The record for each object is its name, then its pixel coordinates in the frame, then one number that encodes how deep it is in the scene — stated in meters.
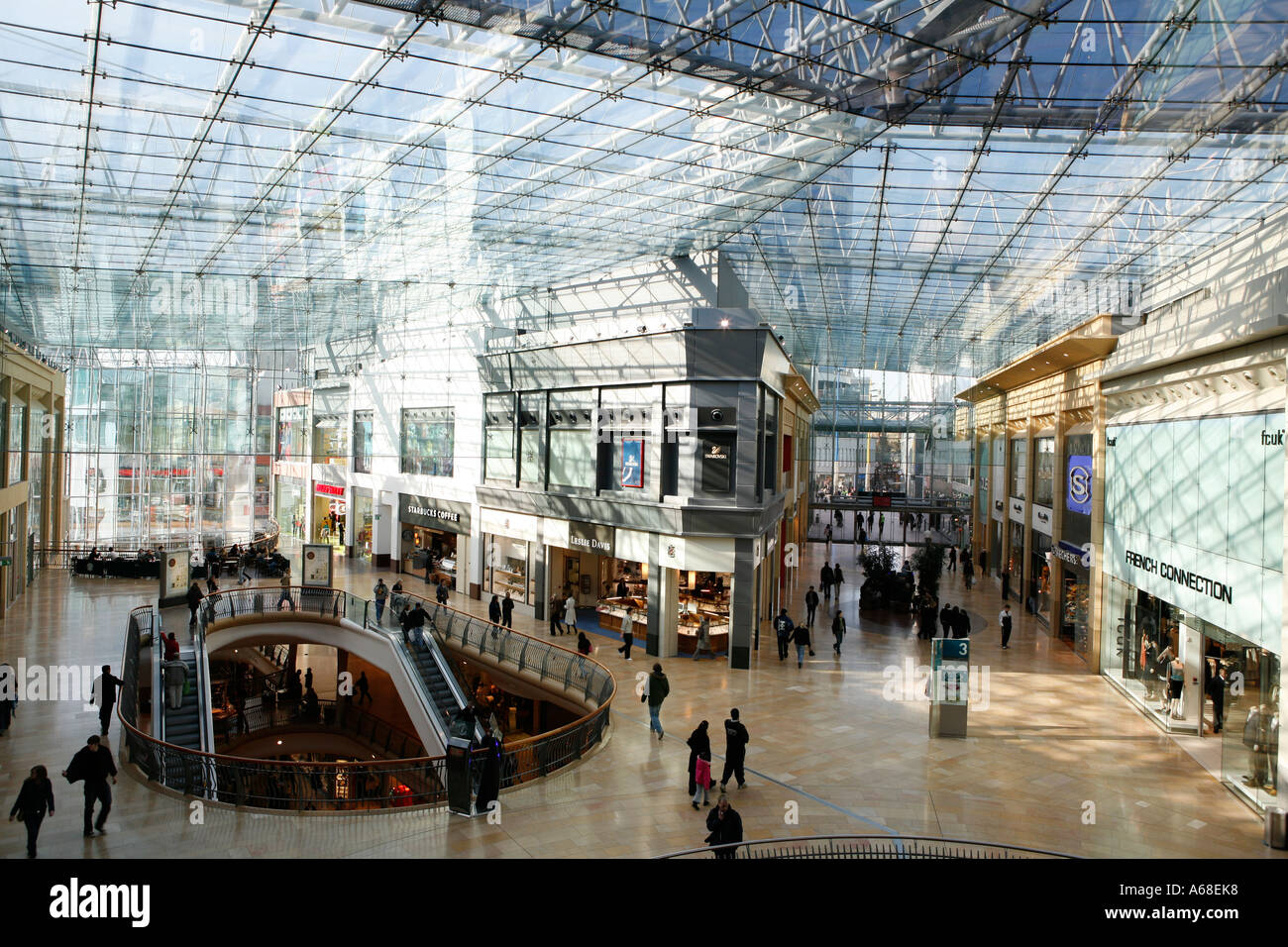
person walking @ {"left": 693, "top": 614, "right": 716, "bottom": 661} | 20.21
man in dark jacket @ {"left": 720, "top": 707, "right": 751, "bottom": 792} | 10.84
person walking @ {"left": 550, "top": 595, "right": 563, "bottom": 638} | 22.42
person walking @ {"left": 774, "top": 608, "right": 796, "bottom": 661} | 19.89
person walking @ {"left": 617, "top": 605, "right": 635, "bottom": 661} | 19.55
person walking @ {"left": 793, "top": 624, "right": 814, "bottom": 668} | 19.21
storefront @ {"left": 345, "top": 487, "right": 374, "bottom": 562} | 36.84
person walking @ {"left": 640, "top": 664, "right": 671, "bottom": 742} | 13.43
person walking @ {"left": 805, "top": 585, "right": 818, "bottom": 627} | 24.05
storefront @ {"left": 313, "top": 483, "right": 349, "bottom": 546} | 39.09
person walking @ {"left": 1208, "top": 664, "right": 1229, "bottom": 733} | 13.47
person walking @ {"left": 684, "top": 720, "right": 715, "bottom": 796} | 10.55
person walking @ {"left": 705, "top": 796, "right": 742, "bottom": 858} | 8.53
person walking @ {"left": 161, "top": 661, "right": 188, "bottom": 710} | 15.57
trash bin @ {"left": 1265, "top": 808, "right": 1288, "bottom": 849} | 9.95
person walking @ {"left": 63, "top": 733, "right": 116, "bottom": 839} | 9.40
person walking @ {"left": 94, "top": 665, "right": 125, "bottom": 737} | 12.98
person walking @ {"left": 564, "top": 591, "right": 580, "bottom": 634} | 22.84
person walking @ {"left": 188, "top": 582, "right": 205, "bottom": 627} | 20.75
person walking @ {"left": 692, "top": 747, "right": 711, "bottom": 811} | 10.46
